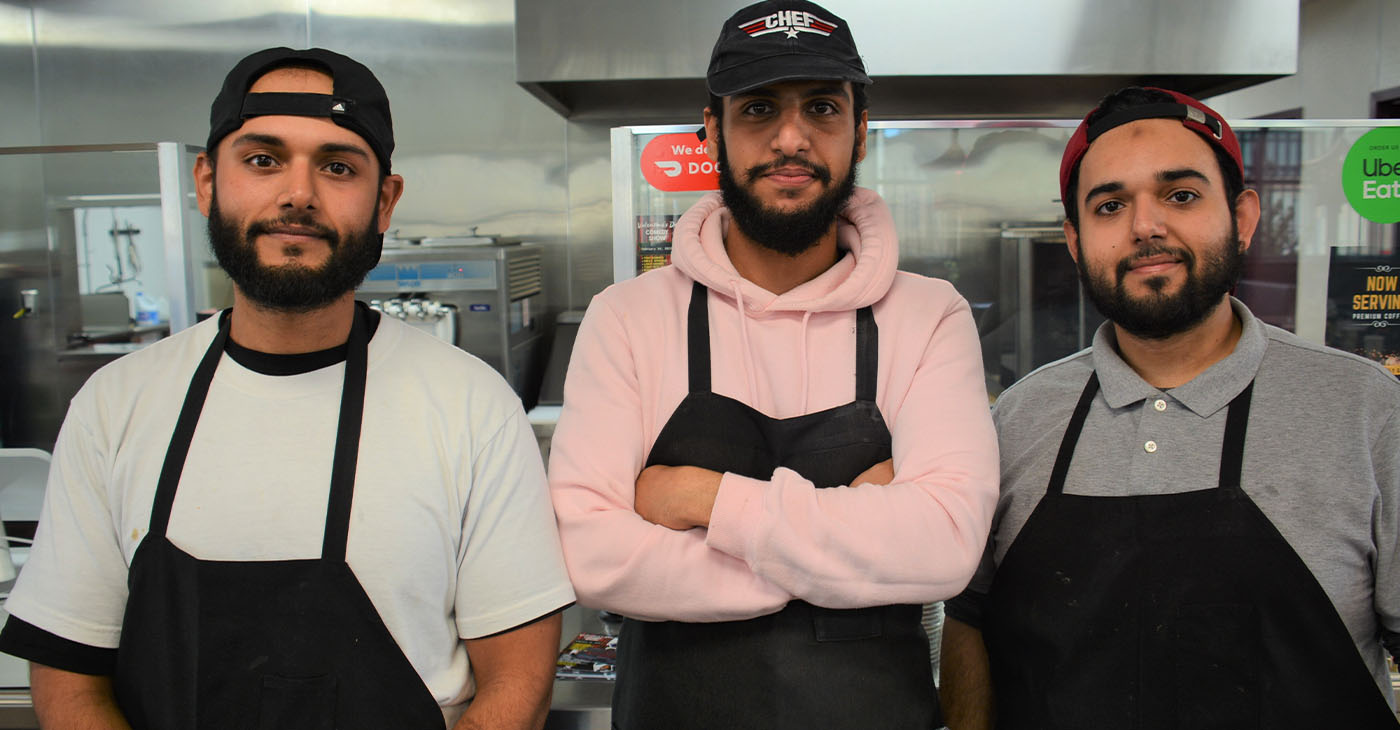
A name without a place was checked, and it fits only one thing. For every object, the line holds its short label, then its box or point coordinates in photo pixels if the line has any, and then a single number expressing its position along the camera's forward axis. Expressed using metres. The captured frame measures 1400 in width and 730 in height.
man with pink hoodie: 1.18
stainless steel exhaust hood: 3.19
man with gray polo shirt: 1.24
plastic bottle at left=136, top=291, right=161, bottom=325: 4.41
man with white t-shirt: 1.19
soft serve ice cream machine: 3.40
